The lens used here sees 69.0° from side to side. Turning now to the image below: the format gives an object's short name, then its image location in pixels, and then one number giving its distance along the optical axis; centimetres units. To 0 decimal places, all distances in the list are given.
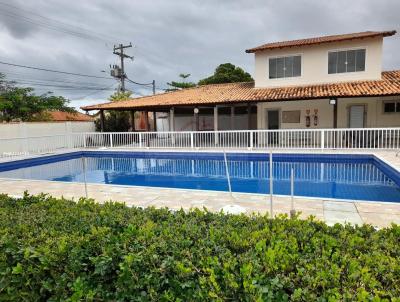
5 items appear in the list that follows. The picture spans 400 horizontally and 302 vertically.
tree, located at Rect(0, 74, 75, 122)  2292
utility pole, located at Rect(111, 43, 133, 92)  3419
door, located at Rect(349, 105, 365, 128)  1719
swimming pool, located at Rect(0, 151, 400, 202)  940
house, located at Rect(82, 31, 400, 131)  1591
